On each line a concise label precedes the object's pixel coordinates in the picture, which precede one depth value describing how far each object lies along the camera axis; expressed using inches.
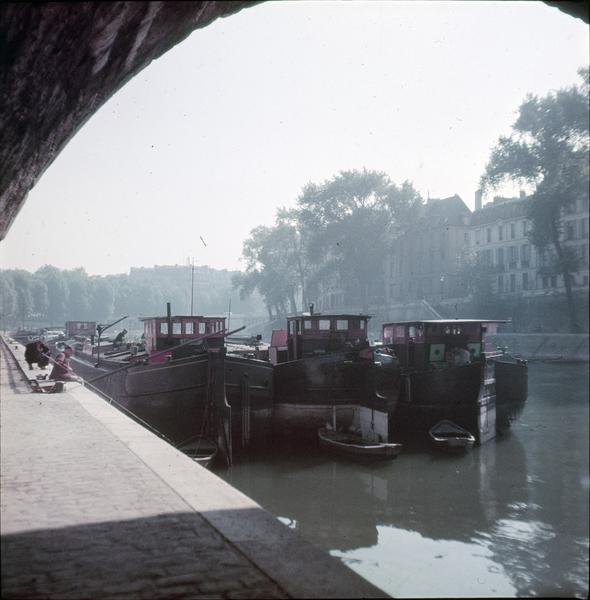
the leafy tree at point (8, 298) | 3301.7
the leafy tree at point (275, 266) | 2691.9
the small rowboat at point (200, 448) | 538.7
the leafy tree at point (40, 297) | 4200.3
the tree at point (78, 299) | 4433.3
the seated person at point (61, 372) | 674.2
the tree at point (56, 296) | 4325.8
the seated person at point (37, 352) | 792.3
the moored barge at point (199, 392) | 588.7
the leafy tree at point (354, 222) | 2342.5
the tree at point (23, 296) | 3713.1
